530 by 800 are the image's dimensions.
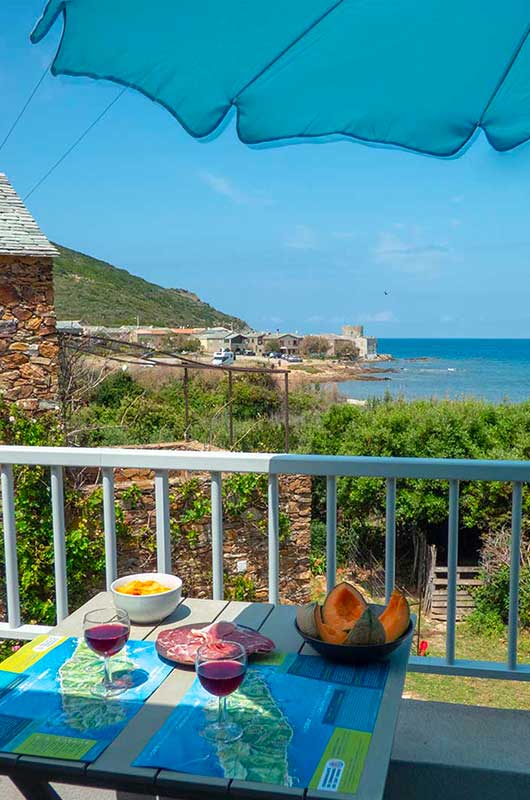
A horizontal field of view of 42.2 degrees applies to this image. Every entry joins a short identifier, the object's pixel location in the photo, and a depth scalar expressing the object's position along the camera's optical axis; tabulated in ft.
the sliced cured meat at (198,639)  4.39
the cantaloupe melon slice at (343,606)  4.65
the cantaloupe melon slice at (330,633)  4.38
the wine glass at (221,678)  3.54
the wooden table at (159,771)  3.13
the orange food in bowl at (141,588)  5.12
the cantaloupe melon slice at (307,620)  4.56
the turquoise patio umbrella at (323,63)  4.68
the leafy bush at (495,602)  29.58
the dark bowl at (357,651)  4.25
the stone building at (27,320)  25.14
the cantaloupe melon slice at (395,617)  4.41
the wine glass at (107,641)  4.04
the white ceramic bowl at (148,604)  4.91
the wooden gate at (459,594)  31.37
